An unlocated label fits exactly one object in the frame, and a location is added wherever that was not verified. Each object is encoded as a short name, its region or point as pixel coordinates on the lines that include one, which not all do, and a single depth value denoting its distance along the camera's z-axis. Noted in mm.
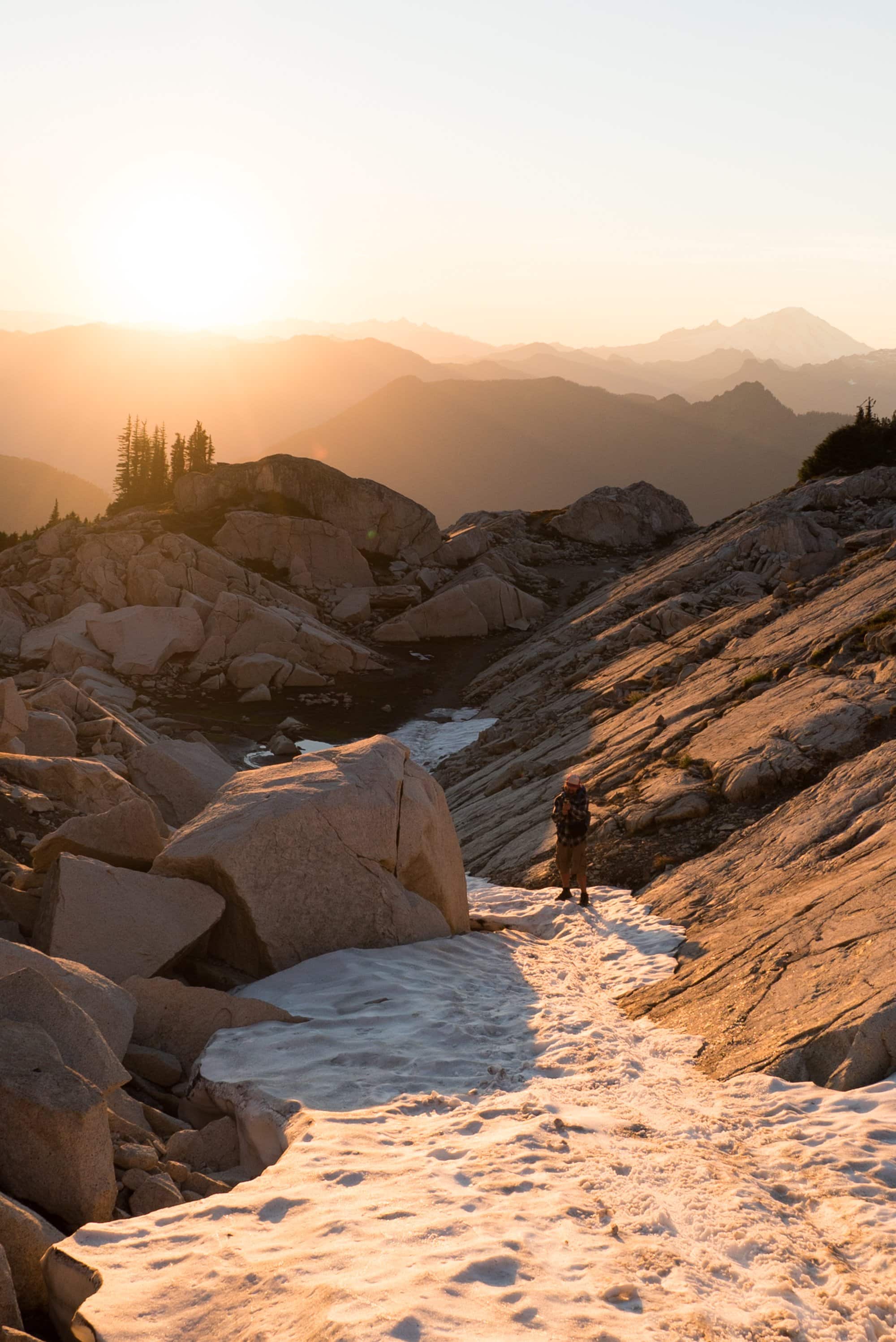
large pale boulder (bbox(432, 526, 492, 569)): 63594
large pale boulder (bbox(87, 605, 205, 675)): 43219
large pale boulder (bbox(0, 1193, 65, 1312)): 5703
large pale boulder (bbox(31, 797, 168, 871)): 11977
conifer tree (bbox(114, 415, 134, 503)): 75938
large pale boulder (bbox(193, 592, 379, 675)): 46000
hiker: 15508
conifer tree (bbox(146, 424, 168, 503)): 71062
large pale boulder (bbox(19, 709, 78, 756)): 21594
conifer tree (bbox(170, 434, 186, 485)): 75500
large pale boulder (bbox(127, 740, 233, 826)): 19484
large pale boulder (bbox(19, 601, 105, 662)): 42719
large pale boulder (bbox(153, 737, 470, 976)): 11484
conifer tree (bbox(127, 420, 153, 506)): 71875
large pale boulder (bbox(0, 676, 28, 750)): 20531
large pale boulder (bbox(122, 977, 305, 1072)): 9664
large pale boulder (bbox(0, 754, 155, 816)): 16266
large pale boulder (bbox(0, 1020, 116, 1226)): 6352
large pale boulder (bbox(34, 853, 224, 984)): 10156
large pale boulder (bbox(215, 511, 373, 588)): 57031
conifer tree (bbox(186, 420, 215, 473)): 74625
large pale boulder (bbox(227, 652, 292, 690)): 43969
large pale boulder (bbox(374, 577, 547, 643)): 53656
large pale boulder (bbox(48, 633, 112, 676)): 41781
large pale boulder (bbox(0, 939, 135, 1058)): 8406
